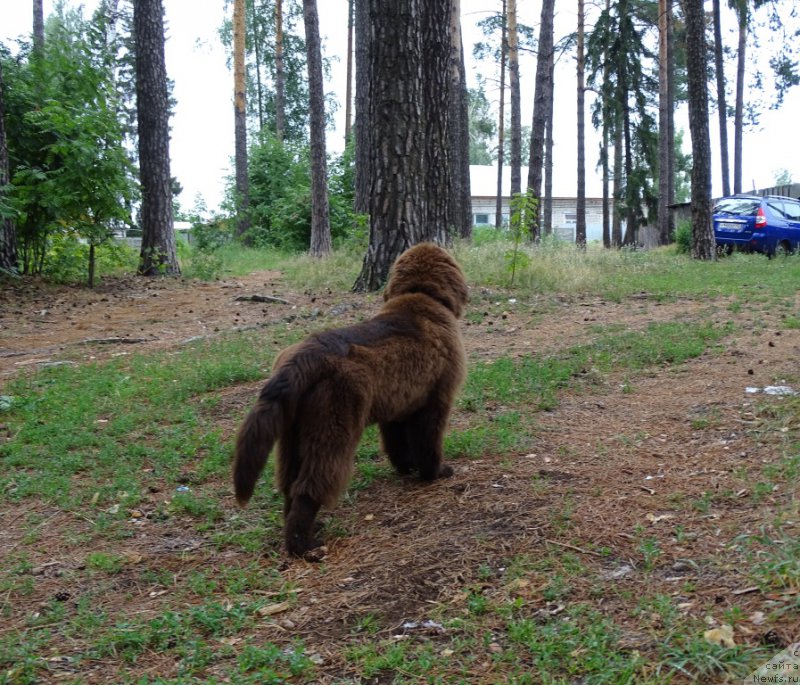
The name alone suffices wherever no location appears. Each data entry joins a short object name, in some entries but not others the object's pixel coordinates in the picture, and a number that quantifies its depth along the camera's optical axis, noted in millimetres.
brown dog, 3734
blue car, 18516
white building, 56344
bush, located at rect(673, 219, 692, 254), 19625
